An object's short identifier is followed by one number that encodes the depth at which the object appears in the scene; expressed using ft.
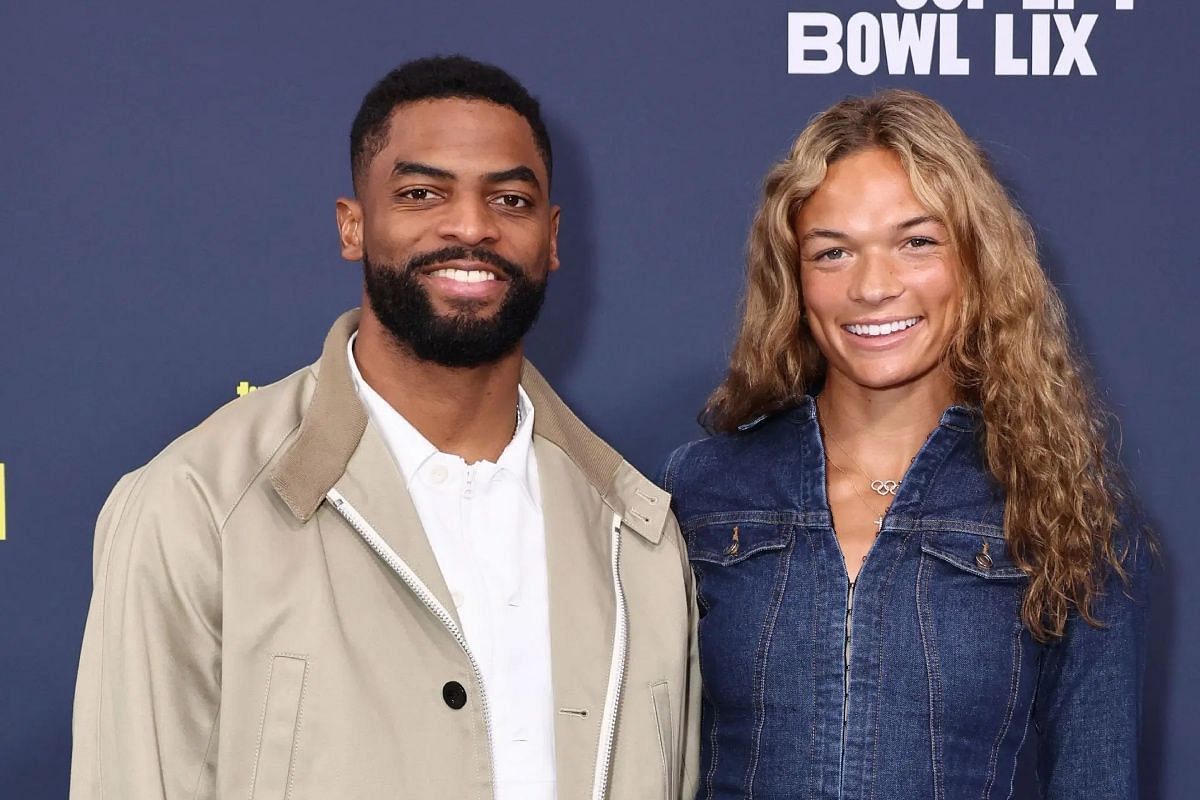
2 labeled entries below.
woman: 7.48
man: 7.16
